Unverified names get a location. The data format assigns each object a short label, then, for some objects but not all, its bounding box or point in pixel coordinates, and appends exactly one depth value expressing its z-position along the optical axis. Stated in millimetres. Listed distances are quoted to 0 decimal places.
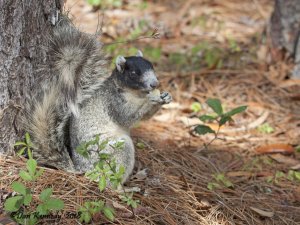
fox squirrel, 6109
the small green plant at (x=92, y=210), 5332
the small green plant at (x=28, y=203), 5207
